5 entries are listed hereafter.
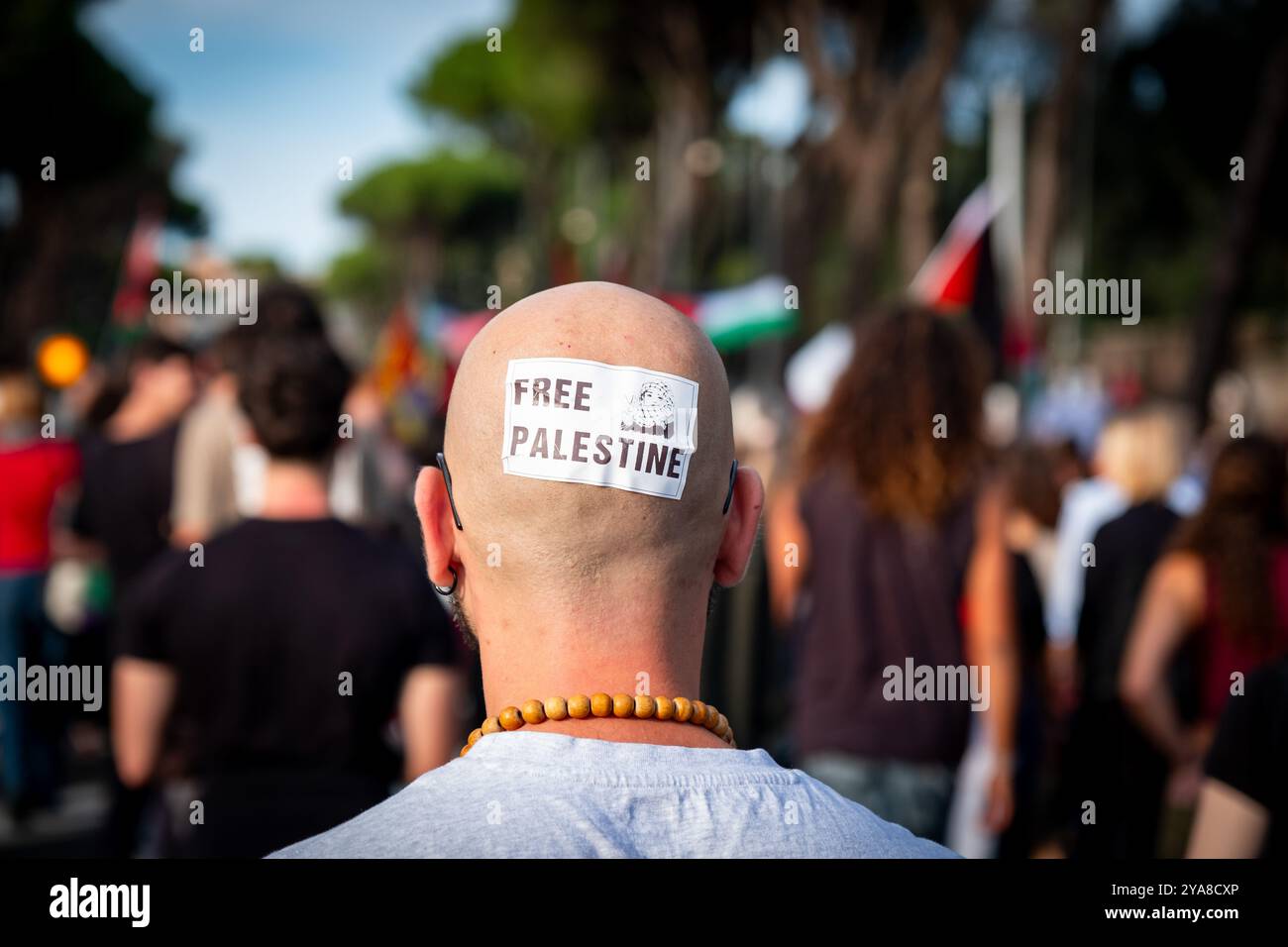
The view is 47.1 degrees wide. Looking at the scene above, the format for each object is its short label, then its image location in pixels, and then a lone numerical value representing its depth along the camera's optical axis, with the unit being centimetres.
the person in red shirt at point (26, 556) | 670
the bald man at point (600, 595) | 140
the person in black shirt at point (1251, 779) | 223
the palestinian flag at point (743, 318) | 1096
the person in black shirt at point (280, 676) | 293
